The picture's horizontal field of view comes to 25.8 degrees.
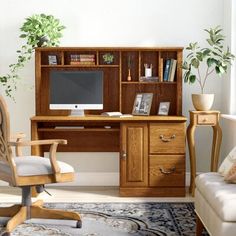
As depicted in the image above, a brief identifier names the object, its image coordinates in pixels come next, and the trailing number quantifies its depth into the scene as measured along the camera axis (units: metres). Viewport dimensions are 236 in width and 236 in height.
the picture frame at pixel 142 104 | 5.16
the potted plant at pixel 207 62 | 4.98
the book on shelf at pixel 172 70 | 5.21
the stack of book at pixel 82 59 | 5.27
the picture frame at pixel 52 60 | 5.32
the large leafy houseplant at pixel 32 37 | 5.10
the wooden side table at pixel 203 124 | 4.98
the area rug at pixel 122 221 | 3.73
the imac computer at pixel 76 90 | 5.21
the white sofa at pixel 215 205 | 2.78
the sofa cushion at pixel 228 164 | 3.39
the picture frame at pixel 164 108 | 5.23
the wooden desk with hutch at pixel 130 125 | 4.93
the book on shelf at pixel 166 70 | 5.24
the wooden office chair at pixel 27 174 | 3.65
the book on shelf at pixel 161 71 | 5.24
